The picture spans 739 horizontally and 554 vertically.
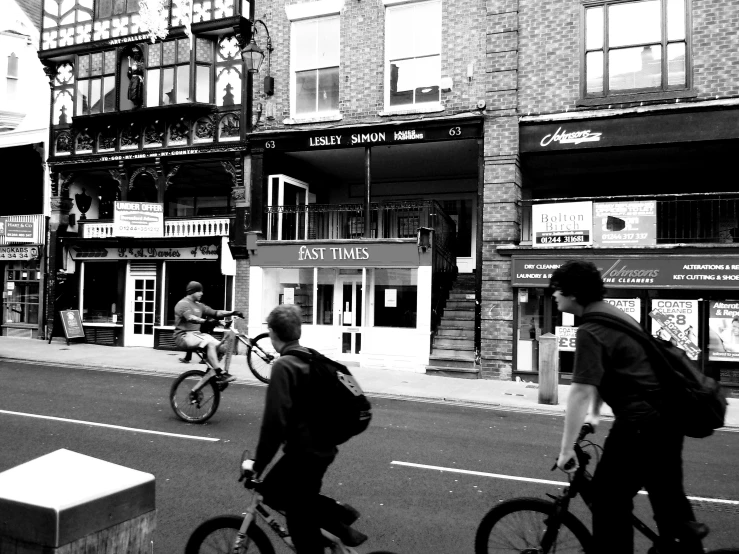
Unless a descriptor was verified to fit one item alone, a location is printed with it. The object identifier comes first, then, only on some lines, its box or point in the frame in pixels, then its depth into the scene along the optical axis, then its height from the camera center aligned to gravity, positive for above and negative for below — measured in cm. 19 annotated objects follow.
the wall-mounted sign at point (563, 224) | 1396 +143
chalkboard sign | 1855 -122
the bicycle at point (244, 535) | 323 -132
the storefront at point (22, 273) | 2053 +32
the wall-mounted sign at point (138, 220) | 1820 +186
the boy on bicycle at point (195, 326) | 853 -60
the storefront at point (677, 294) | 1270 -13
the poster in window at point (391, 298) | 1599 -32
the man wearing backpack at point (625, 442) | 310 -77
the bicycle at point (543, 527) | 336 -133
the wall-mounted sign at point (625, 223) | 1348 +141
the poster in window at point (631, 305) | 1336 -37
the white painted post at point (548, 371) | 1109 -150
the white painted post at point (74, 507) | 221 -82
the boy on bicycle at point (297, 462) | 312 -90
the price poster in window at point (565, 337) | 1398 -111
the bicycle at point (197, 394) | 836 -148
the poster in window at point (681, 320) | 1294 -66
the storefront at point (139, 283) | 1847 +1
